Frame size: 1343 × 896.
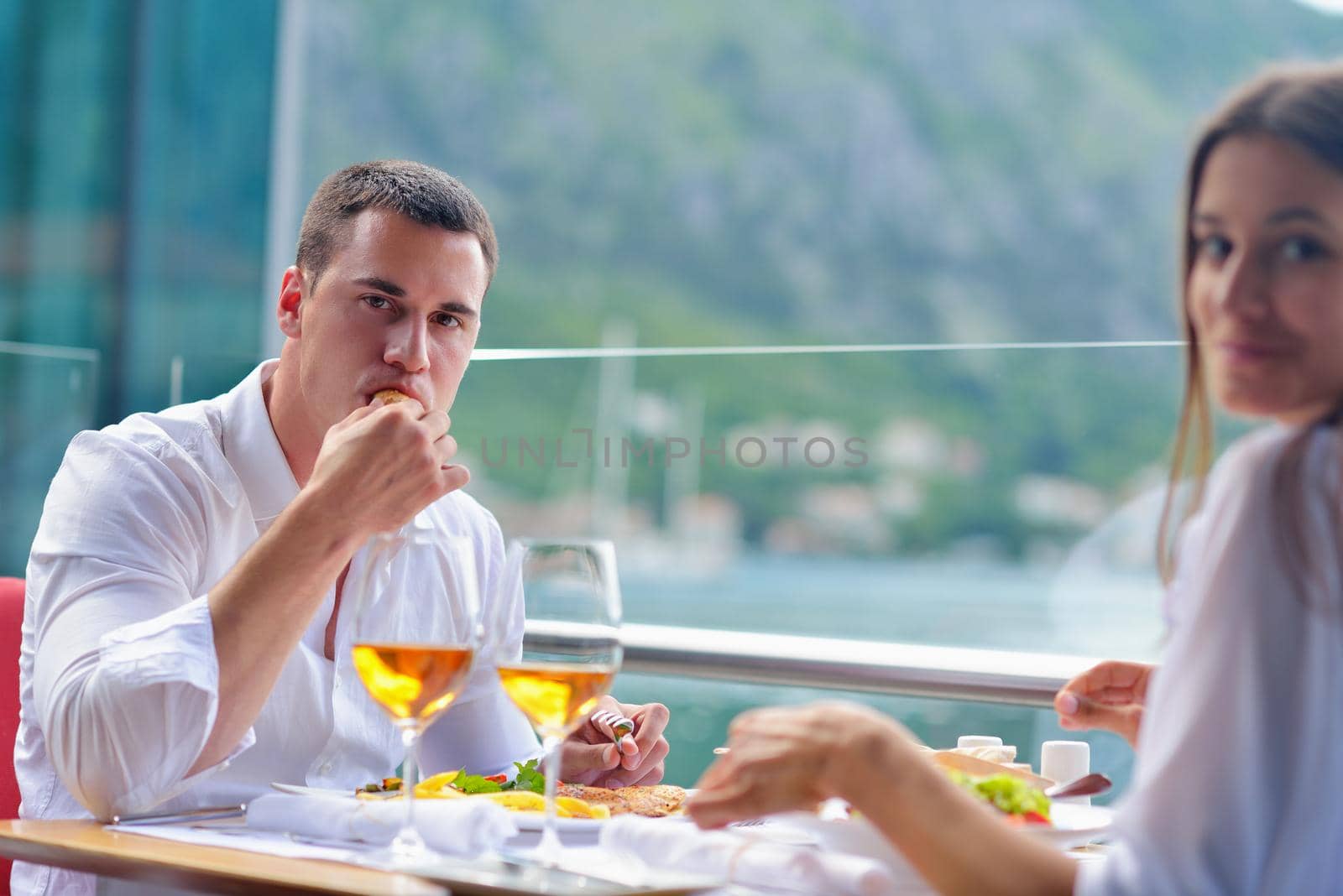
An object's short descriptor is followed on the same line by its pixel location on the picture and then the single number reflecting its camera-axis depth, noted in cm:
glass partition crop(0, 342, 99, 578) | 318
